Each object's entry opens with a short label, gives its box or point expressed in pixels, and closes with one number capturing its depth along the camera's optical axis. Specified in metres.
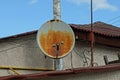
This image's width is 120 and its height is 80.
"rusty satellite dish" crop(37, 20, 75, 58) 11.98
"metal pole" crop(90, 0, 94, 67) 13.66
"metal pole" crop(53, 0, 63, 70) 12.84
